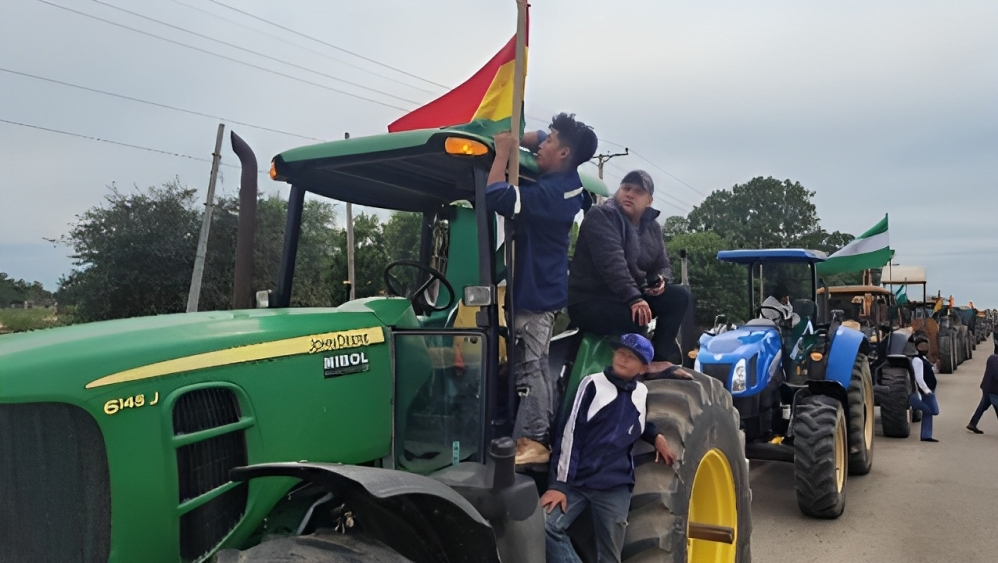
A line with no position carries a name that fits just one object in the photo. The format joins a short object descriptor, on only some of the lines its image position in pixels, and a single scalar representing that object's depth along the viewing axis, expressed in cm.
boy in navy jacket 320
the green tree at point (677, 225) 5522
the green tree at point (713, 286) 3309
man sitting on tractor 365
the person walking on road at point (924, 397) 1020
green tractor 218
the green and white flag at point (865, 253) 1115
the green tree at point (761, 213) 5984
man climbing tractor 329
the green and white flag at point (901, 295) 1998
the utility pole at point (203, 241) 1852
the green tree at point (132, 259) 2152
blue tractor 626
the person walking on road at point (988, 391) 1061
